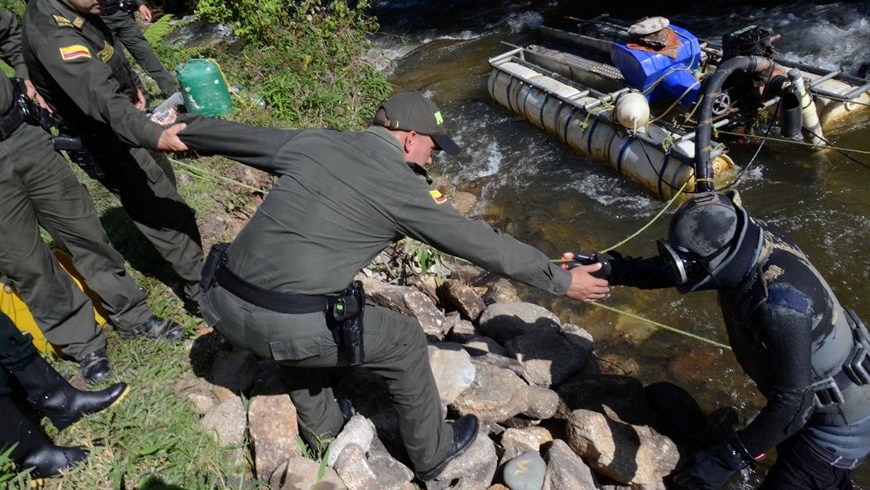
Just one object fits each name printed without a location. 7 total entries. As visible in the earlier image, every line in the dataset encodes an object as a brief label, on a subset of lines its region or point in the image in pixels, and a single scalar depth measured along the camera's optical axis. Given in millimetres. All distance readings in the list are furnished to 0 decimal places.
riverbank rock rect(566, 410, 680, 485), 3572
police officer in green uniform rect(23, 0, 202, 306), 3488
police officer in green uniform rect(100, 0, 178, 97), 7059
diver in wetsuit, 2629
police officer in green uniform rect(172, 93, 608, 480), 2732
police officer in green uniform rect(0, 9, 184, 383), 3549
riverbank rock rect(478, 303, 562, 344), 4637
